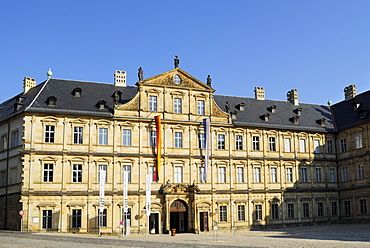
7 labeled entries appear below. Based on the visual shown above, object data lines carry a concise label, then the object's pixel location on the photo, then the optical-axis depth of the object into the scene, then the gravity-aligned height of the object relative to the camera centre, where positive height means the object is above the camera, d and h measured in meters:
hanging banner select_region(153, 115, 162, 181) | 50.00 +5.93
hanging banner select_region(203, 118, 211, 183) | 51.75 +6.26
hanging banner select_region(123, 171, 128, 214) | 45.03 +1.24
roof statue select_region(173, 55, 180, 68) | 53.19 +15.13
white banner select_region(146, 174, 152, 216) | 45.74 +1.65
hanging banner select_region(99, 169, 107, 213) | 44.78 +2.11
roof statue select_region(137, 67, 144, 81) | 51.38 +13.41
